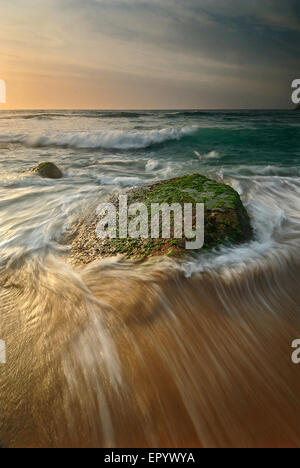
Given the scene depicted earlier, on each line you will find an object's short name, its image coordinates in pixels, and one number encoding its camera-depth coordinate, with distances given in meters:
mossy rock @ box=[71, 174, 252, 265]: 3.29
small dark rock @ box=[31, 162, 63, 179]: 8.33
